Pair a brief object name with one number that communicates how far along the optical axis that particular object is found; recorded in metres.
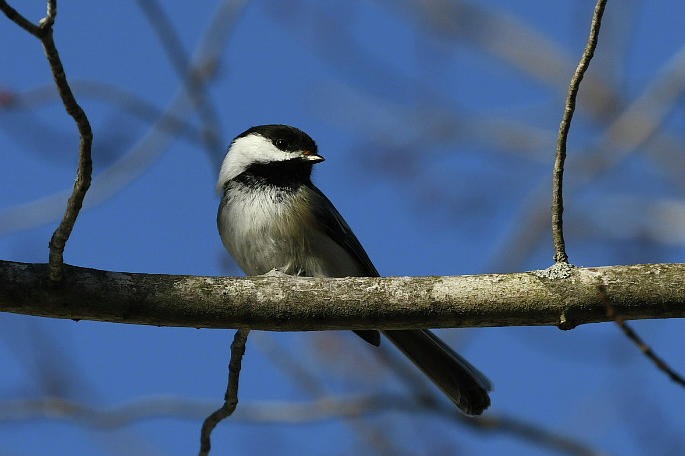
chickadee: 8.66
